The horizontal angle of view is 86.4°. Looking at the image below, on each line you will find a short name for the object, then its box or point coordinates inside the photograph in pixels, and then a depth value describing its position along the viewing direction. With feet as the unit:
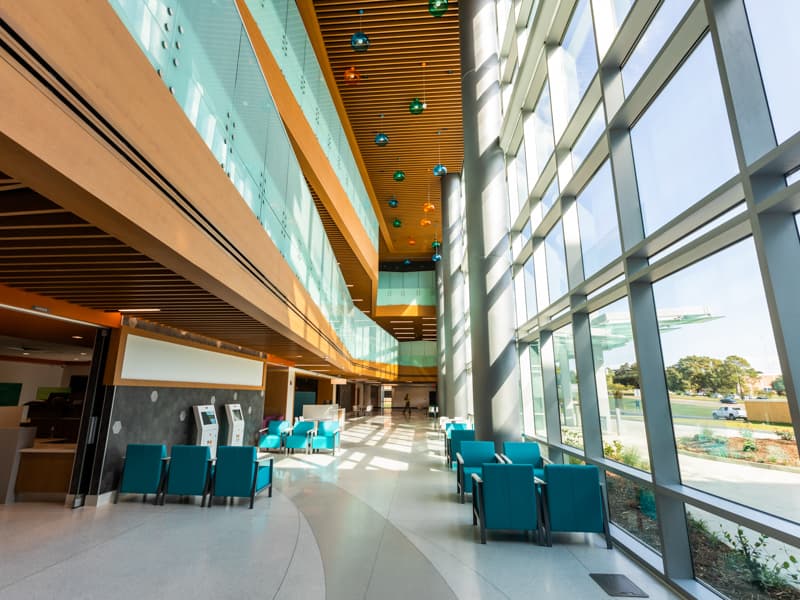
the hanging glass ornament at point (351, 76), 27.40
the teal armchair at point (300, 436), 38.45
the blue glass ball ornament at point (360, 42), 24.41
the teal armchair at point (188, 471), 20.85
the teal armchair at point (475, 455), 23.09
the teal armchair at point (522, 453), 22.41
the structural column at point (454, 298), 62.13
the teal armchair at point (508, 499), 15.62
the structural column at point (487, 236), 26.68
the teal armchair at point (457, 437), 30.66
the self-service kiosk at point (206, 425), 28.02
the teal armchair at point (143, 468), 21.09
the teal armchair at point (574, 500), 15.35
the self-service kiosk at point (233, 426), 33.22
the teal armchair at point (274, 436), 38.73
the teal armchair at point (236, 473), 20.52
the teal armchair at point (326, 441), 38.40
